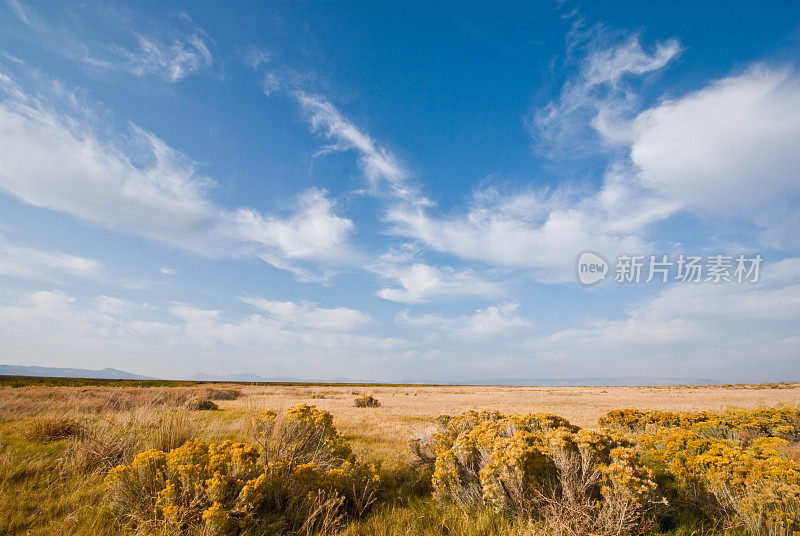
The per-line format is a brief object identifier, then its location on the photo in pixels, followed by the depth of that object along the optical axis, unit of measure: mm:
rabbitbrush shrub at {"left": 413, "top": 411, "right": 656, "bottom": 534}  4180
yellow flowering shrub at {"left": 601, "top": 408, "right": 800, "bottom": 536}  4145
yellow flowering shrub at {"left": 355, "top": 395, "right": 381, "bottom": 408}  27859
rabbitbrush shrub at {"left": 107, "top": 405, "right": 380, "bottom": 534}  4145
